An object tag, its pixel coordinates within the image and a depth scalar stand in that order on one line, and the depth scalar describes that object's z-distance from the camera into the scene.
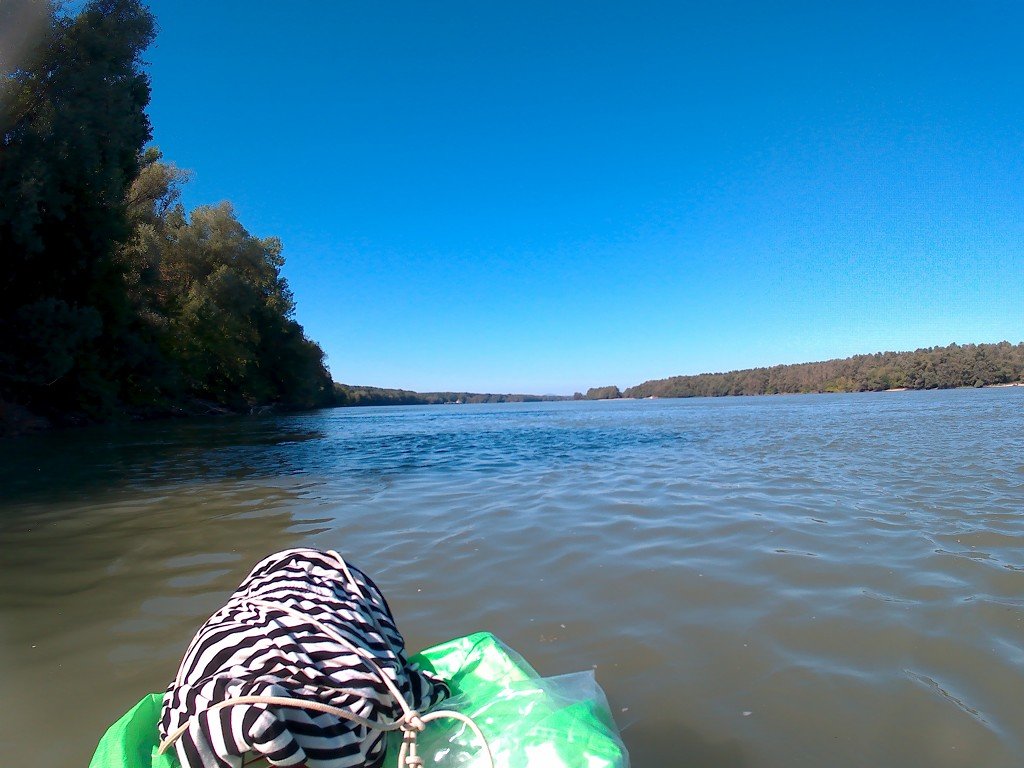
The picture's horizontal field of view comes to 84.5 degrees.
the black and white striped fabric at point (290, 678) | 1.48
